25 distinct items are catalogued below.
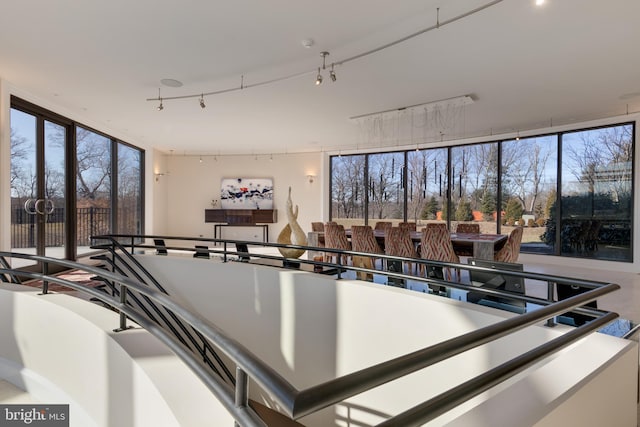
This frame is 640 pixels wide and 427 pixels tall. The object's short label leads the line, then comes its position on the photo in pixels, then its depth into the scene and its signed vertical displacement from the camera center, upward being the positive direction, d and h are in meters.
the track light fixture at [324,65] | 3.86 +1.74
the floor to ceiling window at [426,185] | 8.82 +0.62
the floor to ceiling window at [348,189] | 9.98 +0.57
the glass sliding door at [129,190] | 8.37 +0.47
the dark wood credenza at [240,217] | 10.55 -0.27
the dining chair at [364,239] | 5.20 -0.48
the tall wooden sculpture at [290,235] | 4.53 -0.36
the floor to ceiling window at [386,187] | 9.44 +0.60
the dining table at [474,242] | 4.55 -0.48
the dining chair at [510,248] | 4.83 -0.56
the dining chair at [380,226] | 7.41 -0.38
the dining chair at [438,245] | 4.56 -0.49
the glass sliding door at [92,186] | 6.61 +0.46
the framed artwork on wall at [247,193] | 10.86 +0.49
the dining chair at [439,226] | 4.60 -0.24
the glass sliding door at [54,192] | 5.56 +0.27
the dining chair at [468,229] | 6.67 -0.40
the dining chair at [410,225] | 6.33 -0.32
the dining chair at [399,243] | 4.88 -0.49
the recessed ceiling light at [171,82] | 4.66 +1.75
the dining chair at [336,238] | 5.39 -0.47
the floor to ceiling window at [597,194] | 6.50 +0.30
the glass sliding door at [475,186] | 8.12 +0.56
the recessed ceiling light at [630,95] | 5.14 +1.74
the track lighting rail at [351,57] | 3.03 +1.74
